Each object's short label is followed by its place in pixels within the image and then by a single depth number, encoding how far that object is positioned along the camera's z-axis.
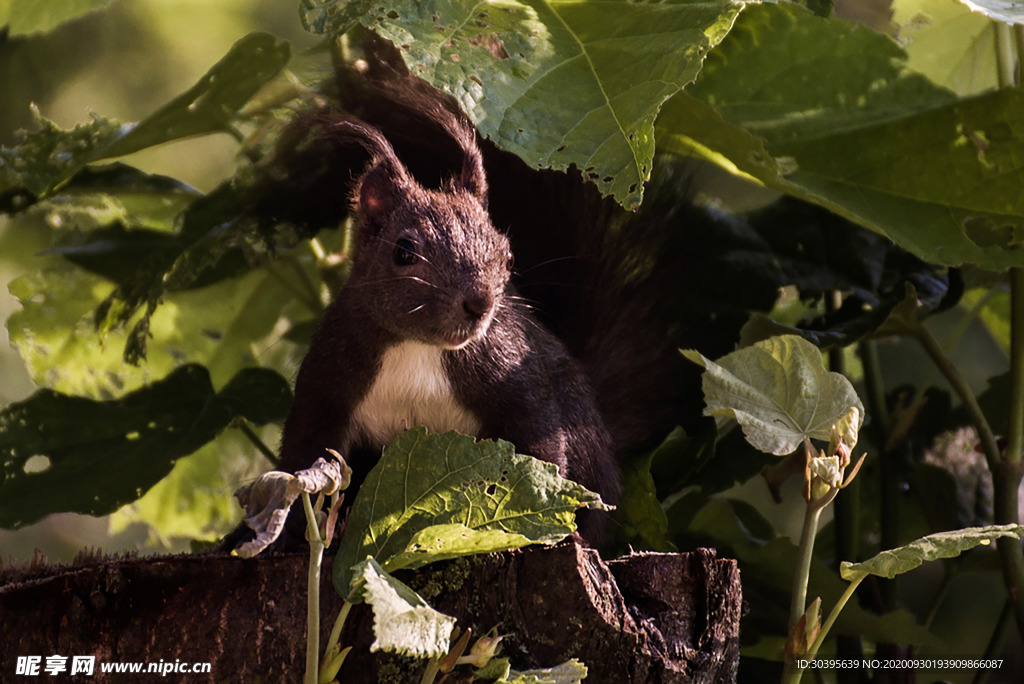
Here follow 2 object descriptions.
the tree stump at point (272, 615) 6.13
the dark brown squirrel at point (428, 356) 6.20
